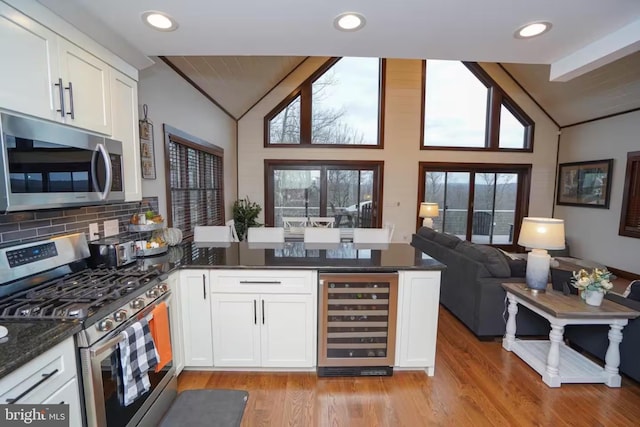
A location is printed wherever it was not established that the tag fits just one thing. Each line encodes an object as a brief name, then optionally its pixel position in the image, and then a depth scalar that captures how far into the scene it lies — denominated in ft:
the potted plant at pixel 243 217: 18.85
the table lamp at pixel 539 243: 8.25
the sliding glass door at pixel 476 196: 21.77
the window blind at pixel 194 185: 10.97
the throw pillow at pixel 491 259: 9.67
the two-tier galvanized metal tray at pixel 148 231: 7.80
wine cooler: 7.55
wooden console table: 7.25
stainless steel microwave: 4.14
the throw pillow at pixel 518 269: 9.92
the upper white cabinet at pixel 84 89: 5.16
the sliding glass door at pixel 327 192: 21.21
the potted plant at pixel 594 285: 7.52
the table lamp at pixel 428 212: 17.35
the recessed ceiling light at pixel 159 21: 5.85
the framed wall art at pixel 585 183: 18.15
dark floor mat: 4.72
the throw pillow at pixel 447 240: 11.74
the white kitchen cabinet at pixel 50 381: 3.29
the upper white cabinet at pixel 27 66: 4.17
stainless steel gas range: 4.31
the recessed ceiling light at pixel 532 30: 6.10
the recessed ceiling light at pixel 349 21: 5.84
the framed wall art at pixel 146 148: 8.54
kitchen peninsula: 7.43
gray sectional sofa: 9.58
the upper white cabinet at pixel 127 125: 6.56
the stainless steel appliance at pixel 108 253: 6.57
